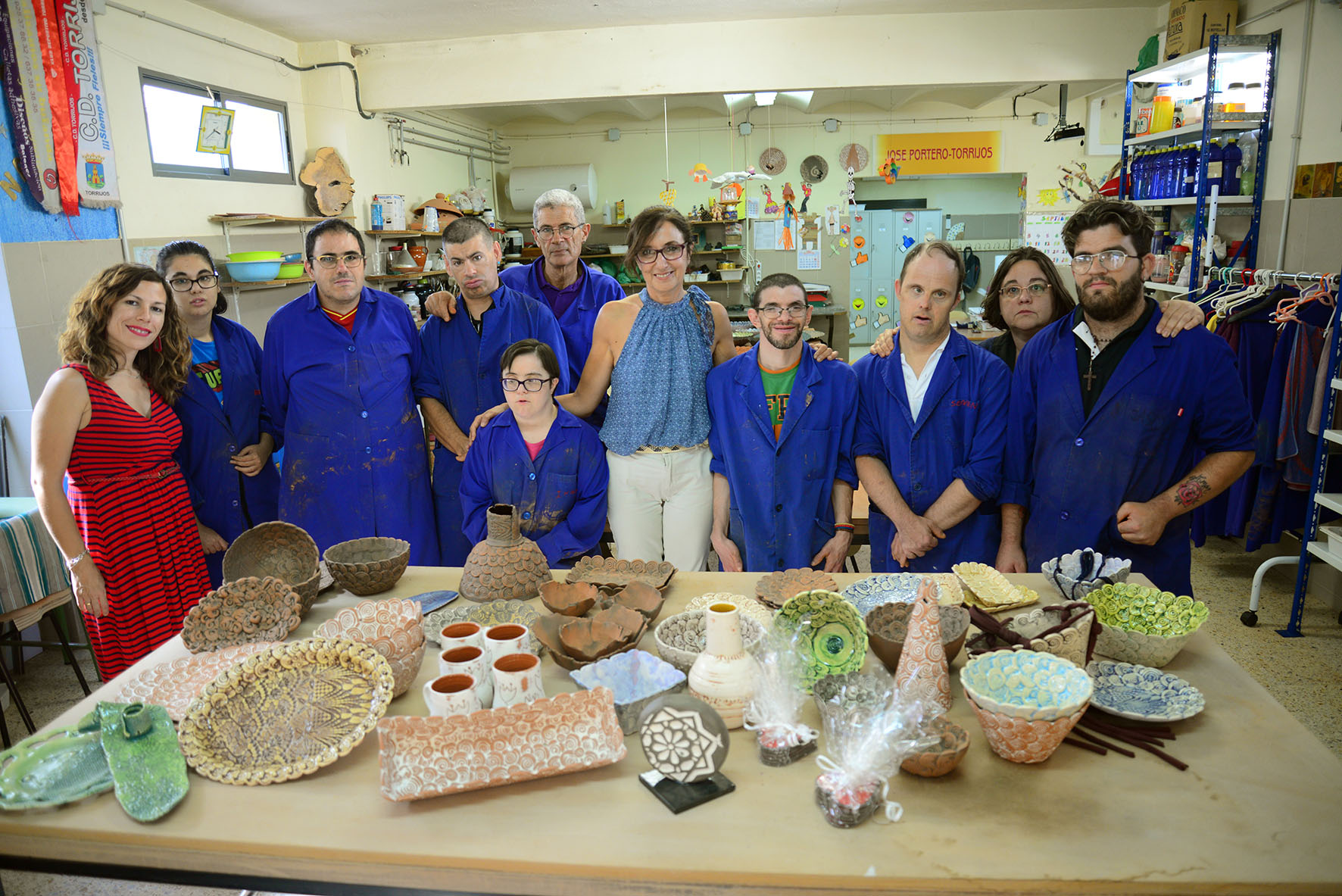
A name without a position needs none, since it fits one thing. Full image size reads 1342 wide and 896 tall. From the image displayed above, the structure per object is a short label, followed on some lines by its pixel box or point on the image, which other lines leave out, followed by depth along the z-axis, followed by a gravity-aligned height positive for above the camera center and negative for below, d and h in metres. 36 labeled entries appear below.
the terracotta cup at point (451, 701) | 1.43 -0.74
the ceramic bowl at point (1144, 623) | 1.62 -0.75
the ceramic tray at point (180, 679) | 1.60 -0.79
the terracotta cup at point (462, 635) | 1.60 -0.71
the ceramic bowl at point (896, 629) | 1.58 -0.74
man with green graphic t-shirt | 2.61 -0.58
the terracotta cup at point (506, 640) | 1.55 -0.70
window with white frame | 4.90 +0.98
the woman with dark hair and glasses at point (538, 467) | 2.58 -0.63
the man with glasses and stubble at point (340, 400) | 2.98 -0.45
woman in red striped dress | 2.45 -0.55
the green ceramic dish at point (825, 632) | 1.58 -0.72
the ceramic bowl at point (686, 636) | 1.63 -0.77
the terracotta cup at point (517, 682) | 1.48 -0.74
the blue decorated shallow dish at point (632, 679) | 1.52 -0.79
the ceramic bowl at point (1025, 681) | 1.38 -0.74
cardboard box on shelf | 4.93 +1.38
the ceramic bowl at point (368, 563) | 2.03 -0.72
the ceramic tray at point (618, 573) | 2.02 -0.76
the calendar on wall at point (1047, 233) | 10.50 +0.29
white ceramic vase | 1.49 -0.74
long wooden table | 1.14 -0.84
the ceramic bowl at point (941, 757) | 1.29 -0.78
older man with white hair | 3.38 -0.03
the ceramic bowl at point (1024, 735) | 1.30 -0.76
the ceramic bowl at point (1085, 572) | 1.87 -0.73
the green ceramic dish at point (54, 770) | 1.34 -0.81
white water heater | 9.92 +1.08
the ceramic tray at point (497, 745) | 1.31 -0.77
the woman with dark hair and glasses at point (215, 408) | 2.88 -0.45
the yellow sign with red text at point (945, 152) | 10.56 +1.37
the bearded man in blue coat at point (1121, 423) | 2.34 -0.49
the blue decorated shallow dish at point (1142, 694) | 1.45 -0.80
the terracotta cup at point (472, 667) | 1.50 -0.71
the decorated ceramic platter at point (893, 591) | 1.90 -0.77
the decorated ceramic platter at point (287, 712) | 1.41 -0.78
